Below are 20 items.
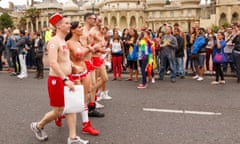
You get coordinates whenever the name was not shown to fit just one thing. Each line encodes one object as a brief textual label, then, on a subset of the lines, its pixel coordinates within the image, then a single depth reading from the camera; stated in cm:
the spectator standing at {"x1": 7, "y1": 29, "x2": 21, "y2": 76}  1491
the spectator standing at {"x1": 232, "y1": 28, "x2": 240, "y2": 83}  1162
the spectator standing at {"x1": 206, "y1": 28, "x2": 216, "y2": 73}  1403
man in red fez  507
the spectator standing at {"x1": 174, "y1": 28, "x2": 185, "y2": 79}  1308
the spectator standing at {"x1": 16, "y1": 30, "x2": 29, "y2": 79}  1399
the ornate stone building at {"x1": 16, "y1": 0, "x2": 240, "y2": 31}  7562
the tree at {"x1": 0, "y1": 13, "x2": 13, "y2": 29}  10394
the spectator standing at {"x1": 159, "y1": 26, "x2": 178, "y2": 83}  1242
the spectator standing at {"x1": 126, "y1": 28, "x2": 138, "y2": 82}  1266
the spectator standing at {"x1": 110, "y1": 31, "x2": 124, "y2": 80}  1284
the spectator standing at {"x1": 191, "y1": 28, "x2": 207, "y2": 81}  1280
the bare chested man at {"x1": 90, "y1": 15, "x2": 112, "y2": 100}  732
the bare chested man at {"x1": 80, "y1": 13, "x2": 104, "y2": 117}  668
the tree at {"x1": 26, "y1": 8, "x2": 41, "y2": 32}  8866
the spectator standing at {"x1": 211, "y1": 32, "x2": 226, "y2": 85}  1153
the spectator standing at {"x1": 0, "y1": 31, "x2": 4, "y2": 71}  1644
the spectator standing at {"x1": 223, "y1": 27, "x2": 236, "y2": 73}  1339
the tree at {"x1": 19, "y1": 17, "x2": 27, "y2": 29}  10000
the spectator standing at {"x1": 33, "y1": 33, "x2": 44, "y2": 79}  1380
